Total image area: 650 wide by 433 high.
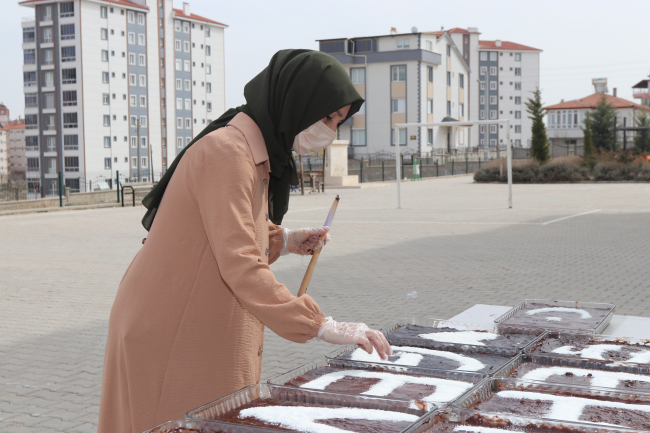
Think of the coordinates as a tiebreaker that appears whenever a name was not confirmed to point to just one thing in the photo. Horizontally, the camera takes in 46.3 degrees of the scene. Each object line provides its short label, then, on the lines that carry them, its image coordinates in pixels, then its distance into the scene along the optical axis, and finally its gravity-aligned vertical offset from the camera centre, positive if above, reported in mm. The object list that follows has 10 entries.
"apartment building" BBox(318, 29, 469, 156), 70438 +7833
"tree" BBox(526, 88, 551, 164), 44375 +2050
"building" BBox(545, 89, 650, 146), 102125 +7131
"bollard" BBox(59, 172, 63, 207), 29750 -714
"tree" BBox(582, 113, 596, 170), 42438 +962
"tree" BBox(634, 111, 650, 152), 52562 +1991
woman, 2225 -248
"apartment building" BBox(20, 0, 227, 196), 85000 +10010
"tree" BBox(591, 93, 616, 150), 64938 +3966
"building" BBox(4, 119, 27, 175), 164625 +5922
